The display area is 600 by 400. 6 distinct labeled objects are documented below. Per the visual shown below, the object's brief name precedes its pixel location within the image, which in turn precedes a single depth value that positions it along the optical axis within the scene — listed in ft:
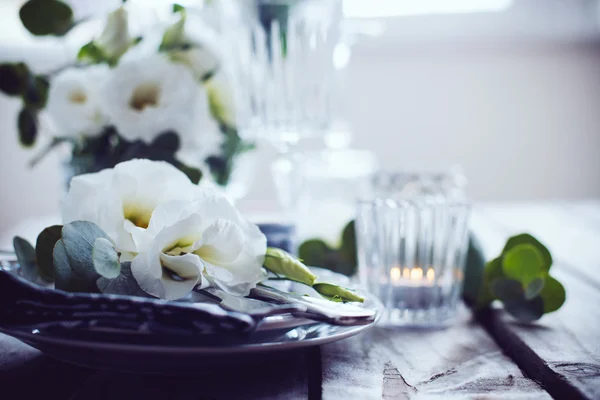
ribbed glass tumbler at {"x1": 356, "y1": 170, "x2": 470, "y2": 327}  1.39
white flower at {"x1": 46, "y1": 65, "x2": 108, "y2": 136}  1.70
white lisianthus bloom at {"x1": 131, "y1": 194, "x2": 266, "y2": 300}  0.98
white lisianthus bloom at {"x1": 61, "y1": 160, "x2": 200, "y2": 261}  1.04
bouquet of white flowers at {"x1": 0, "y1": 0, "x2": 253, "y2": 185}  1.58
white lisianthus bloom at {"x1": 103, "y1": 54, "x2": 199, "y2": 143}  1.55
